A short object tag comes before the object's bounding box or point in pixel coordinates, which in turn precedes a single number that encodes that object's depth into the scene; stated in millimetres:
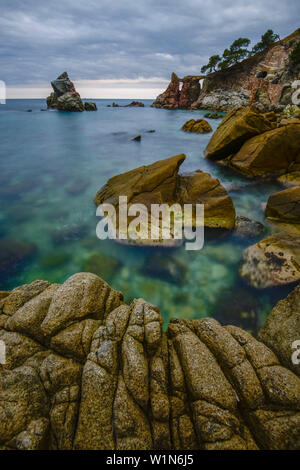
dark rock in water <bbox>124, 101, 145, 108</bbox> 133375
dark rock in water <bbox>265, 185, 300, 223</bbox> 9664
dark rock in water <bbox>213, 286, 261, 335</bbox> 6268
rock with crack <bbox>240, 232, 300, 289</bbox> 7137
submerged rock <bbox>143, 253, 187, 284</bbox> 7828
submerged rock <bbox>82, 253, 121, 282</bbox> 7939
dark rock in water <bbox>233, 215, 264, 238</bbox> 9820
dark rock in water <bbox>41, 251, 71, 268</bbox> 8419
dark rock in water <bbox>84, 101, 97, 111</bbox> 84556
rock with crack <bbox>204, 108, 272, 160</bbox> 16344
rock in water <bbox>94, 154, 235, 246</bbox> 10102
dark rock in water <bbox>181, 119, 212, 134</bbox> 34859
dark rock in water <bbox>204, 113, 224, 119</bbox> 56128
